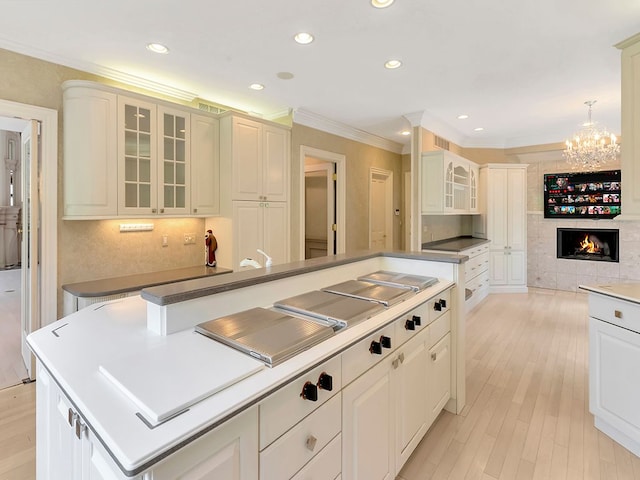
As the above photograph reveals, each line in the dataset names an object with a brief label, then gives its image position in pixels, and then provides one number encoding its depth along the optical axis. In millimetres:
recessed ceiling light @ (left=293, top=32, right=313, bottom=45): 2473
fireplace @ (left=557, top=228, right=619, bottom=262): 5551
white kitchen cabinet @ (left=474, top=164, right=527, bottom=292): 5816
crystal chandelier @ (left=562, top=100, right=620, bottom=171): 4363
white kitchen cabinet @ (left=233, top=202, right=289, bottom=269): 3602
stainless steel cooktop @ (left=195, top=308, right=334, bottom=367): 1105
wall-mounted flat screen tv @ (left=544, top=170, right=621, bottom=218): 5496
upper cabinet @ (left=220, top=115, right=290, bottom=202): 3533
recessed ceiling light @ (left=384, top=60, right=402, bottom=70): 2916
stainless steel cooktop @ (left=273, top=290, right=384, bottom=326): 1465
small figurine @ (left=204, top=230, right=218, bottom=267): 3670
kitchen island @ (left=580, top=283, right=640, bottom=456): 1897
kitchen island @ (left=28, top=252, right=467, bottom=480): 786
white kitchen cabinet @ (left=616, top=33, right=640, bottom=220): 2346
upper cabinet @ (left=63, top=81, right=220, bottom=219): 2719
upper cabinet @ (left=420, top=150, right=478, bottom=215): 4461
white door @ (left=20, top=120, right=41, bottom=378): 2676
